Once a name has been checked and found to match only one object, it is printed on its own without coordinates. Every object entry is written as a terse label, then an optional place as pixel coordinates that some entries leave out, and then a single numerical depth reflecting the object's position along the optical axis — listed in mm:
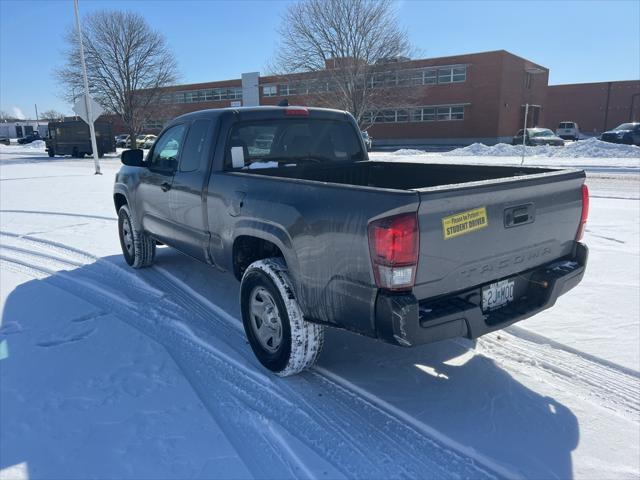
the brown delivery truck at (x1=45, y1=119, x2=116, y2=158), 33438
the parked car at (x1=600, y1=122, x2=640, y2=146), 28141
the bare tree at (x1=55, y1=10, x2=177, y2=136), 40500
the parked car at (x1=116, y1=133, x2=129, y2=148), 49338
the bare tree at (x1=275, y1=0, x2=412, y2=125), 30031
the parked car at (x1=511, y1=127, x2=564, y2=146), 31594
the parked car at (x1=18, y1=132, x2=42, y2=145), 63031
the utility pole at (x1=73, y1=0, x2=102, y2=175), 20156
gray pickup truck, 2561
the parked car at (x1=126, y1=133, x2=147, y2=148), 43844
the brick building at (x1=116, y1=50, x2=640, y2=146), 34125
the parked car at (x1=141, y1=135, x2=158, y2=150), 44072
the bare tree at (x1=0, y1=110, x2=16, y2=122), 116450
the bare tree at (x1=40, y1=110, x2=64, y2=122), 110231
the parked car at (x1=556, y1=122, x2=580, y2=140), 41250
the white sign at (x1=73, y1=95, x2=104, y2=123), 20402
